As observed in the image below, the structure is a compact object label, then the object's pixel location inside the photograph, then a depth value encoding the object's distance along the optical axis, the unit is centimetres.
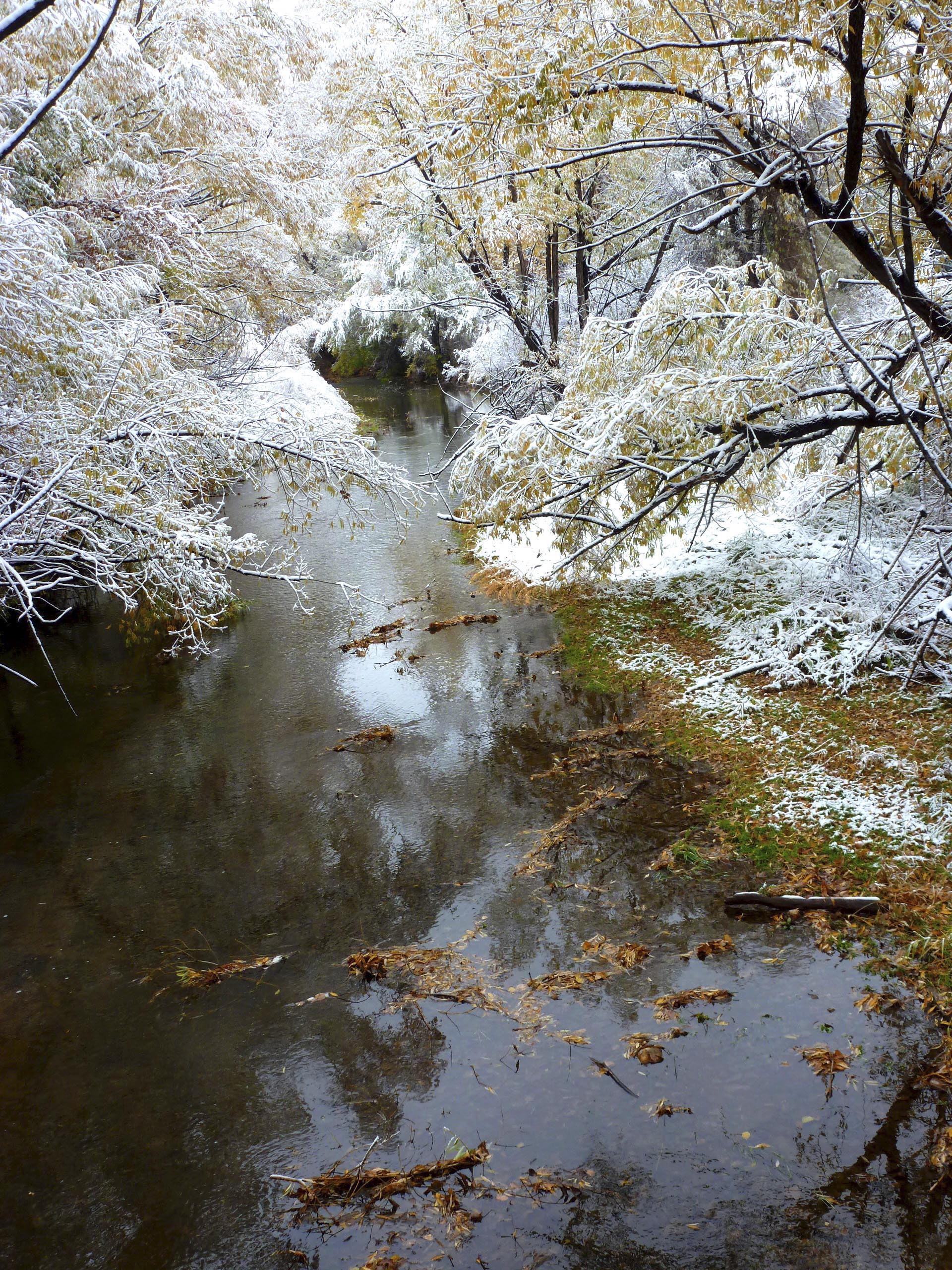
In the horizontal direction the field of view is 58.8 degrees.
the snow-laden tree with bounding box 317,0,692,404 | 949
